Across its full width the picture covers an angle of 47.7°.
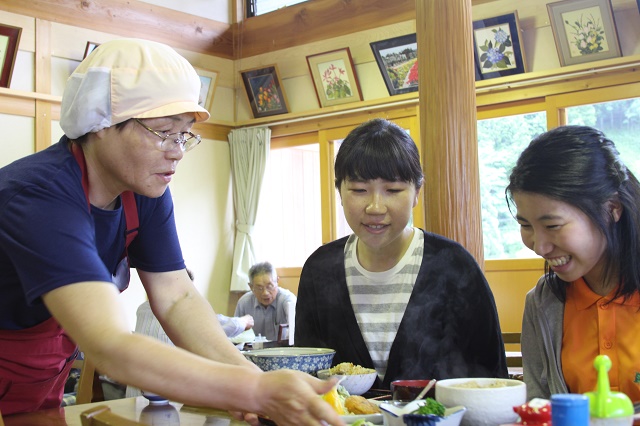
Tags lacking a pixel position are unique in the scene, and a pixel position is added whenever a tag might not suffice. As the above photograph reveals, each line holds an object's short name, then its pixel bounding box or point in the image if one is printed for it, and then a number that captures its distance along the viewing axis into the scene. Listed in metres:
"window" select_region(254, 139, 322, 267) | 7.43
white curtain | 7.56
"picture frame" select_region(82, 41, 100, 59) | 6.54
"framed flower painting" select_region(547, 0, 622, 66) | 5.44
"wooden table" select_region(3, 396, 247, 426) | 1.46
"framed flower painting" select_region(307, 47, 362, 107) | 6.86
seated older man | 6.12
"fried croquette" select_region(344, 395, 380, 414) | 1.33
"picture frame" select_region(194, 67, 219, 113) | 7.43
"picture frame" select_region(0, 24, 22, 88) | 6.06
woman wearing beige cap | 1.21
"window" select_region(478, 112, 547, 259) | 5.82
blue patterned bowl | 1.64
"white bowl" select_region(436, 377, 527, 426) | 1.13
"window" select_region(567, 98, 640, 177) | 5.27
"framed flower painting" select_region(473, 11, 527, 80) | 5.85
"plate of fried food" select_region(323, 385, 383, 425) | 1.29
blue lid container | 0.91
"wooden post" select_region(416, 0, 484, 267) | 2.72
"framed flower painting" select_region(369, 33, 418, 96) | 6.38
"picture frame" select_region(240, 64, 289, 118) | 7.43
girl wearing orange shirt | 1.55
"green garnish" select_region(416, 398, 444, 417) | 1.11
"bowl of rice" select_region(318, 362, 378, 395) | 1.55
